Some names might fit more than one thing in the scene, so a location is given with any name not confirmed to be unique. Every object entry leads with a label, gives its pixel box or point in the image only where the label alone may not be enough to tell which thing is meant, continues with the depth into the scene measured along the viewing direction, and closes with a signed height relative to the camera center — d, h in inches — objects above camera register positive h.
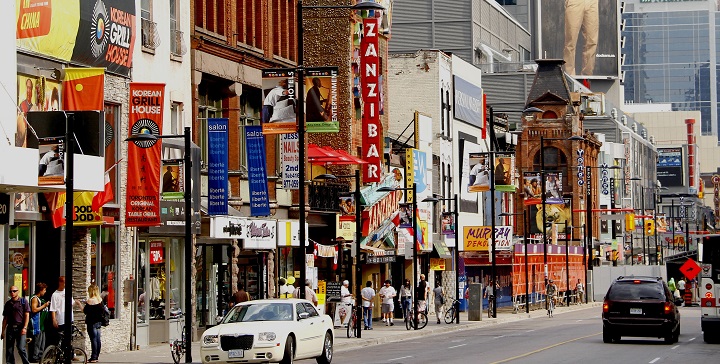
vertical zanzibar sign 2095.2 +171.3
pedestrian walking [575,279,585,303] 3422.7 -209.5
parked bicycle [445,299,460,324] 2169.0 -164.4
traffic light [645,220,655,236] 5309.1 -74.4
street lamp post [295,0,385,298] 1384.7 +95.6
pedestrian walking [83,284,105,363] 1219.2 -92.3
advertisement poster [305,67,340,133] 1449.3 +123.4
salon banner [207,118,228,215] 1496.1 +53.0
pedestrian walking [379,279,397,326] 2043.6 -132.8
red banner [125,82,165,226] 1373.0 +52.0
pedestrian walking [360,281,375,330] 1904.5 -131.0
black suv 1438.2 -106.0
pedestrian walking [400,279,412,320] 2030.0 -130.2
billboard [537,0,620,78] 7135.8 +923.6
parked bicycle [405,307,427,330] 1959.2 -159.4
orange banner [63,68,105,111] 1237.7 +115.7
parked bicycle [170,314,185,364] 1187.3 -119.4
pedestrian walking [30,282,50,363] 1154.0 -91.2
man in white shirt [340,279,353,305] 1802.4 -111.3
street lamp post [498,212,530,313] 2636.1 -161.0
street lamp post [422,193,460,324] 2147.1 -100.6
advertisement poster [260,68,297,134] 1421.0 +117.8
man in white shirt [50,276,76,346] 1165.7 -77.8
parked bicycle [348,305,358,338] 1712.6 -141.6
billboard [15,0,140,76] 1195.9 +173.2
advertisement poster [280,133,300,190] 1739.7 +65.0
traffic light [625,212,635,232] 4796.3 -50.5
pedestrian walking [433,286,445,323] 2172.7 -142.4
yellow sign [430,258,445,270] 2628.0 -103.2
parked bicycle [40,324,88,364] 1080.2 -112.0
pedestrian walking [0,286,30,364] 1096.8 -83.7
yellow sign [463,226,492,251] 2819.9 -58.1
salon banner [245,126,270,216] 1615.4 +49.5
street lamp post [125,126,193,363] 1200.8 -25.8
